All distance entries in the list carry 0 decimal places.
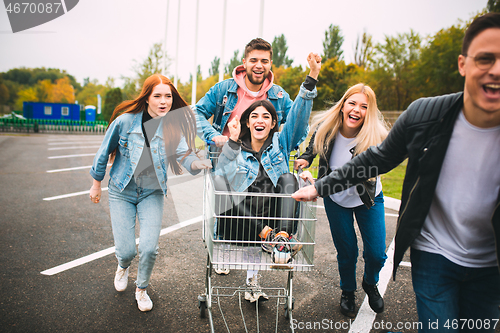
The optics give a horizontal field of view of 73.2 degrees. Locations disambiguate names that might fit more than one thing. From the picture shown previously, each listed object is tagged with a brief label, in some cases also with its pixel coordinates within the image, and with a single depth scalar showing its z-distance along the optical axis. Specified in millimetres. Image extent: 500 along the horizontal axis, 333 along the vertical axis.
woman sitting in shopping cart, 2562
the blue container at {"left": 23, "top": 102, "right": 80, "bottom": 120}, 32875
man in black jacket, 1560
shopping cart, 2367
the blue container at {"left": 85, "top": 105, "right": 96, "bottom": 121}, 36756
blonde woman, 2930
